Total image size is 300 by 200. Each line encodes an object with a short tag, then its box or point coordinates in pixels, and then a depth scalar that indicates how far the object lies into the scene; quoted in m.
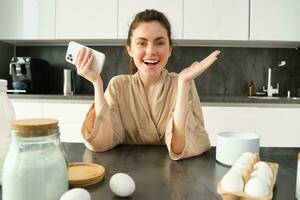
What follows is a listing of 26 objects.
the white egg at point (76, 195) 0.48
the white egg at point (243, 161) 0.63
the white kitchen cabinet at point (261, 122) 2.21
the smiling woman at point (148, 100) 0.98
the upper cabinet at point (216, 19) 2.41
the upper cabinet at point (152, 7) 2.45
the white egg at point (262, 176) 0.55
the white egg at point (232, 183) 0.52
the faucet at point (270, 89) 2.66
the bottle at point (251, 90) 2.70
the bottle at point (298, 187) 0.56
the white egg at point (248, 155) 0.66
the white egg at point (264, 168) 0.60
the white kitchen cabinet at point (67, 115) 2.29
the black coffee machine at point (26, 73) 2.48
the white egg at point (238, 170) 0.56
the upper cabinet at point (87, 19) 2.48
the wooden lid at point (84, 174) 0.62
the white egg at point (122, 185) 0.57
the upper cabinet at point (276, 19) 2.39
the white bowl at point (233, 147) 0.78
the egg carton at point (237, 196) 0.50
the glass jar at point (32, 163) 0.47
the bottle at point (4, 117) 0.63
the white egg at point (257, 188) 0.51
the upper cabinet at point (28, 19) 2.51
